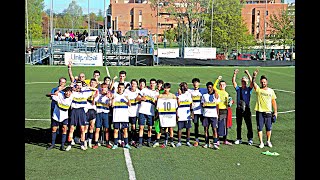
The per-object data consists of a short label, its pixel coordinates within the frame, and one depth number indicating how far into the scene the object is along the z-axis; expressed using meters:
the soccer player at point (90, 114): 12.32
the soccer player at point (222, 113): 12.88
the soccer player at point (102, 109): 12.35
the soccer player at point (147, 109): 12.60
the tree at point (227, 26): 62.28
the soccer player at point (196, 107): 12.91
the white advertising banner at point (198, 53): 47.22
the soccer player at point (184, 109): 12.66
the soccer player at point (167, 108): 12.49
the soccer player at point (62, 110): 12.01
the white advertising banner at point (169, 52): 46.91
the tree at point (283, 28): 66.81
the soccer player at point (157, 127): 12.77
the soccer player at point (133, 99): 12.57
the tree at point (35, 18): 68.69
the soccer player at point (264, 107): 12.73
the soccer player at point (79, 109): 11.98
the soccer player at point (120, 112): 12.24
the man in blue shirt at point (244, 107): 13.09
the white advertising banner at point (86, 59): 41.38
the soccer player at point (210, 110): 12.53
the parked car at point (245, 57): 55.42
